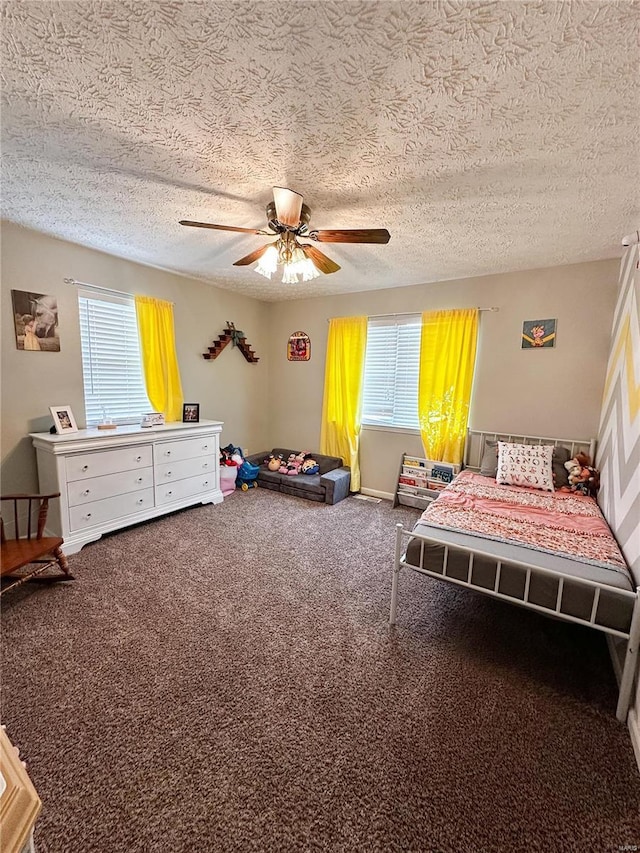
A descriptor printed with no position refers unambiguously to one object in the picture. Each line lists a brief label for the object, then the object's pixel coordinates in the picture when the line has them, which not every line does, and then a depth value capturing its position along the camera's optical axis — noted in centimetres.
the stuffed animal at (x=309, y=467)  435
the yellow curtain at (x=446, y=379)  351
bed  148
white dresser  264
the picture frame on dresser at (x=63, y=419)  283
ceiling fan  176
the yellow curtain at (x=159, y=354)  345
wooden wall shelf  418
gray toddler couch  393
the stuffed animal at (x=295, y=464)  434
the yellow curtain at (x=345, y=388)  419
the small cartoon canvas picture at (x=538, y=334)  314
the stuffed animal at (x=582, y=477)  276
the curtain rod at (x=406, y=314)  383
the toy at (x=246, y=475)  435
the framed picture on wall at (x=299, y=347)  464
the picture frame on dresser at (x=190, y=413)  379
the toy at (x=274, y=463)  449
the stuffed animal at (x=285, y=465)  440
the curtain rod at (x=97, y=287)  294
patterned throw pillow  286
